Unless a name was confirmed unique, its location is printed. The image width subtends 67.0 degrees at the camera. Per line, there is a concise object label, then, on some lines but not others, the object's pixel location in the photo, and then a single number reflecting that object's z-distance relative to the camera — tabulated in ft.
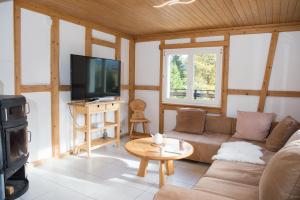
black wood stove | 7.51
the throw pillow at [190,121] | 13.53
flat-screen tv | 12.10
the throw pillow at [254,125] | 11.84
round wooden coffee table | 8.83
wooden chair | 16.67
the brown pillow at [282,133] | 9.67
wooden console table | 12.24
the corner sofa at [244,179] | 4.21
